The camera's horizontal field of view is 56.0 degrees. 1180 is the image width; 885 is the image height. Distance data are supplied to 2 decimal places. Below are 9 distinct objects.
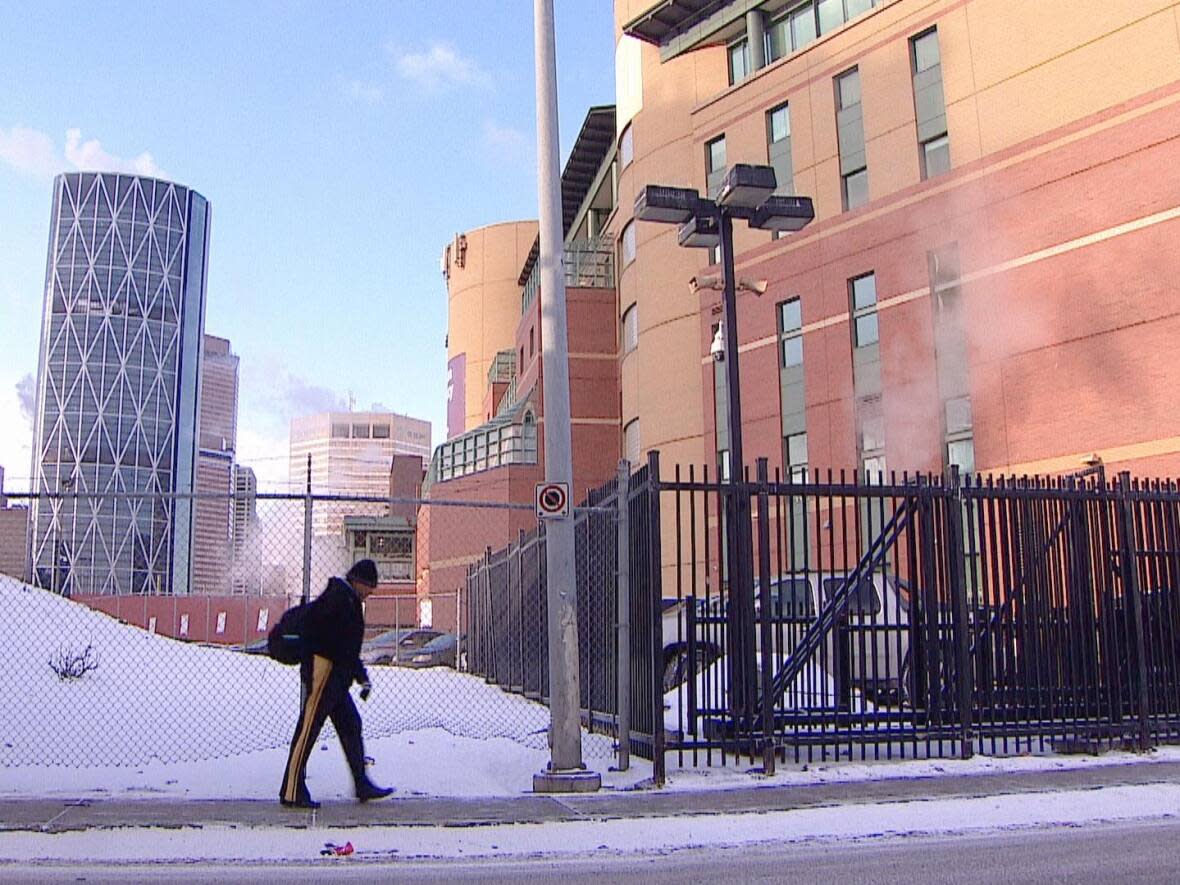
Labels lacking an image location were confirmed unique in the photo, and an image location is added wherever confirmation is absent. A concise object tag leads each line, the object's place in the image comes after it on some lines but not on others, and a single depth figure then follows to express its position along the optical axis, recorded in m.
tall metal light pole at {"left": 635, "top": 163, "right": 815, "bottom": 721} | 10.91
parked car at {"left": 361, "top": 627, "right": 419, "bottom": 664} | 23.75
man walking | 6.72
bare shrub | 10.11
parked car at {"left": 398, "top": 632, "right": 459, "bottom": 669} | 23.32
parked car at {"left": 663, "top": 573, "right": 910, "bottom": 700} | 8.38
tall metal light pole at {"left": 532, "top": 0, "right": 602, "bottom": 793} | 7.48
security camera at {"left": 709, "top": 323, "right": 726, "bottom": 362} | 13.52
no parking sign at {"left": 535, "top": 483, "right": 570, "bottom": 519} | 7.62
